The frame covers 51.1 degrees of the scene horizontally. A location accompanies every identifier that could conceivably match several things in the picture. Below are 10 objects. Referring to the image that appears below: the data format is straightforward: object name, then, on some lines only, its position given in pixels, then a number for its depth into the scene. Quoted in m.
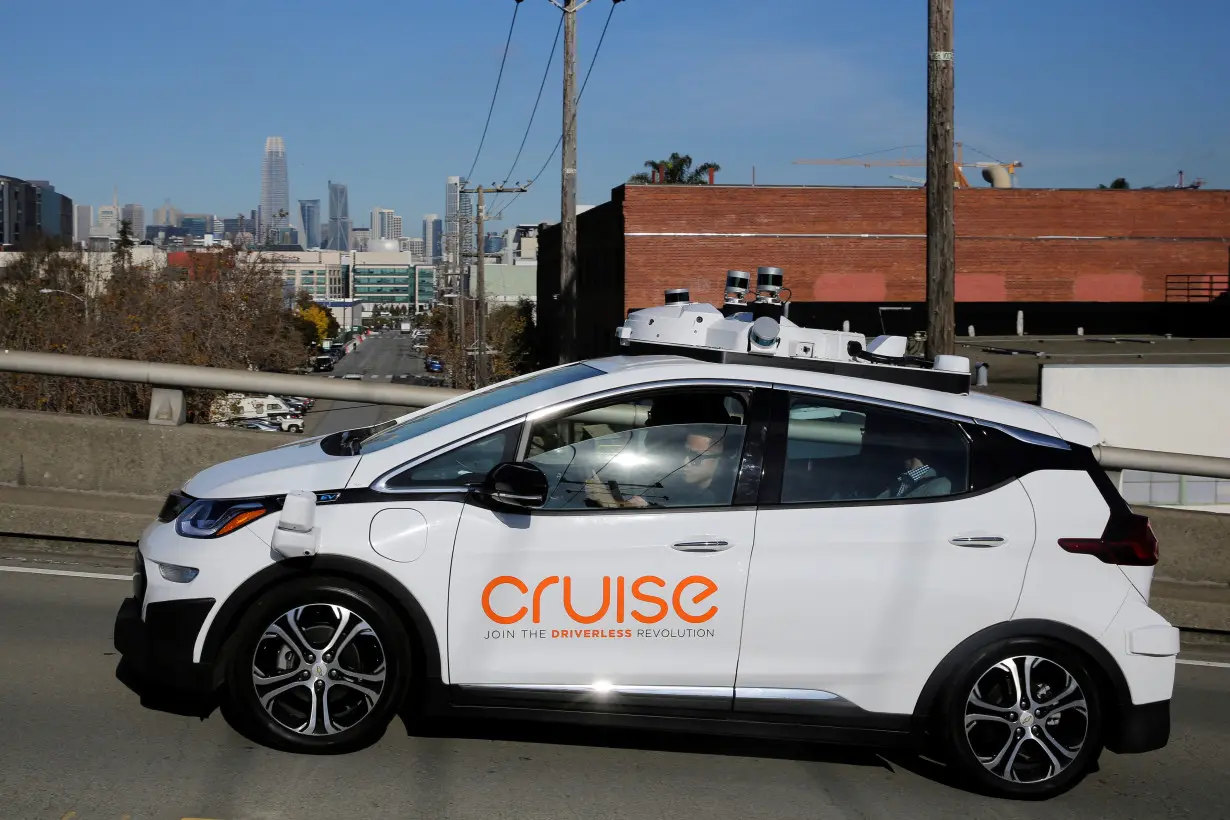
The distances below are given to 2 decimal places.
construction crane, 68.19
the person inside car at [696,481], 5.19
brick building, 54.16
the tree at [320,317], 115.32
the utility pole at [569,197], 20.83
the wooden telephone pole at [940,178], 10.91
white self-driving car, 5.08
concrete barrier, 8.87
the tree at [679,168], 90.19
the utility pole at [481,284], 52.16
